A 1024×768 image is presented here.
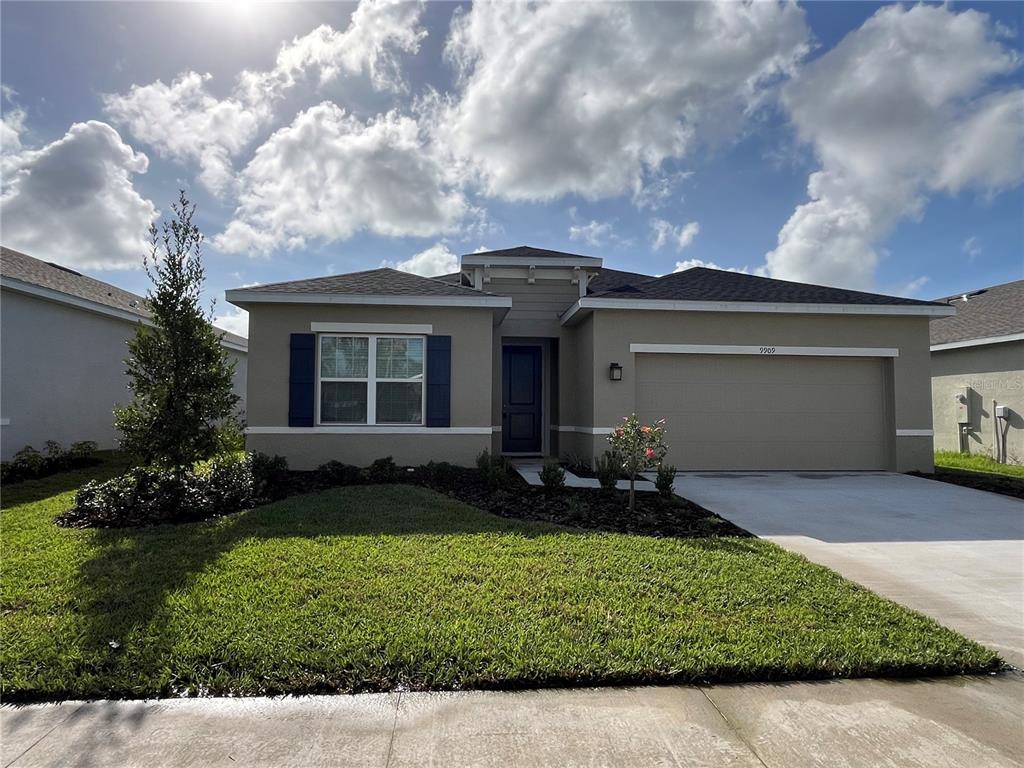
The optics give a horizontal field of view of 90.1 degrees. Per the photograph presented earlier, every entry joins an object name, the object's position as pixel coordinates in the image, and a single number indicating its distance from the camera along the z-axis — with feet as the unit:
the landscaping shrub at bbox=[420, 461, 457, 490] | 26.09
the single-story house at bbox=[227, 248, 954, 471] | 29.40
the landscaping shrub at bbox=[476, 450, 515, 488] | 25.26
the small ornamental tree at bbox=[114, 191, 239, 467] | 21.31
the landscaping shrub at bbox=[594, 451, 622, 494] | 23.36
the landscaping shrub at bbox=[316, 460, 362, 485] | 26.15
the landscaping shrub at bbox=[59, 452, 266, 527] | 18.98
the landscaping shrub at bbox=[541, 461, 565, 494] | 23.35
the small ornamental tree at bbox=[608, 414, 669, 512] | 20.89
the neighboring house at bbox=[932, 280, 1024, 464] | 36.52
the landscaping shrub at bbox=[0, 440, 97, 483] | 27.61
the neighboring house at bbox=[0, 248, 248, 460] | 30.25
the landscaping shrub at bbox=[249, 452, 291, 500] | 23.29
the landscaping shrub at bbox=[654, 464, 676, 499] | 22.63
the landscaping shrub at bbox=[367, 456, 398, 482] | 26.57
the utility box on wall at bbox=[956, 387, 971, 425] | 40.27
